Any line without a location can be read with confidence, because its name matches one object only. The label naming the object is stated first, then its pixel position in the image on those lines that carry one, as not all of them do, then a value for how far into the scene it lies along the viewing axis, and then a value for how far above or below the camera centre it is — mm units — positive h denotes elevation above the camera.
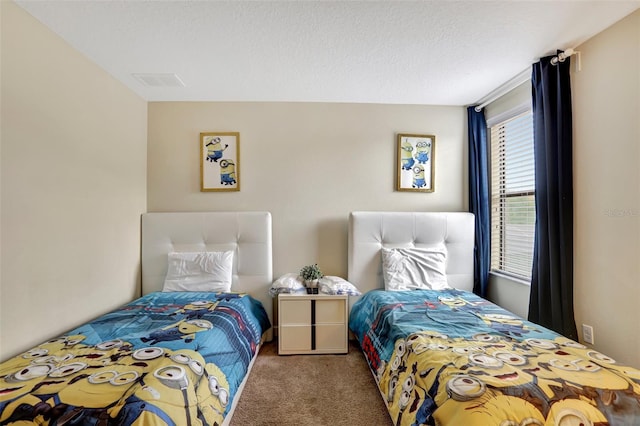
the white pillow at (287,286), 2535 -628
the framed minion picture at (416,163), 2971 +551
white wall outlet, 1839 -775
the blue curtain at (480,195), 2826 +201
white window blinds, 2439 +170
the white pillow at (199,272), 2562 -506
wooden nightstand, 2475 -953
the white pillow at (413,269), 2617 -500
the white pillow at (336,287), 2500 -630
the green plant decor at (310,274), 2580 -526
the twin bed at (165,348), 1082 -700
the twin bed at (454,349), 1073 -694
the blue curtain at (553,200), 1935 +105
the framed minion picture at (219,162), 2893 +550
